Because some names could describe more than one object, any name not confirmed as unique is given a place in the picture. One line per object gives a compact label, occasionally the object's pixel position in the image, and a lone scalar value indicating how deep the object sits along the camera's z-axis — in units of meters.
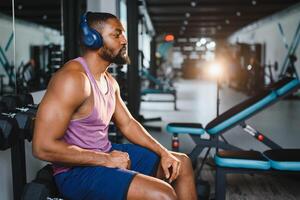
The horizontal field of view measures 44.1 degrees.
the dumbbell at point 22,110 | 1.30
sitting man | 1.15
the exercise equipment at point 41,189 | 1.20
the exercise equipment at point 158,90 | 6.09
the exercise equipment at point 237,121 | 2.48
